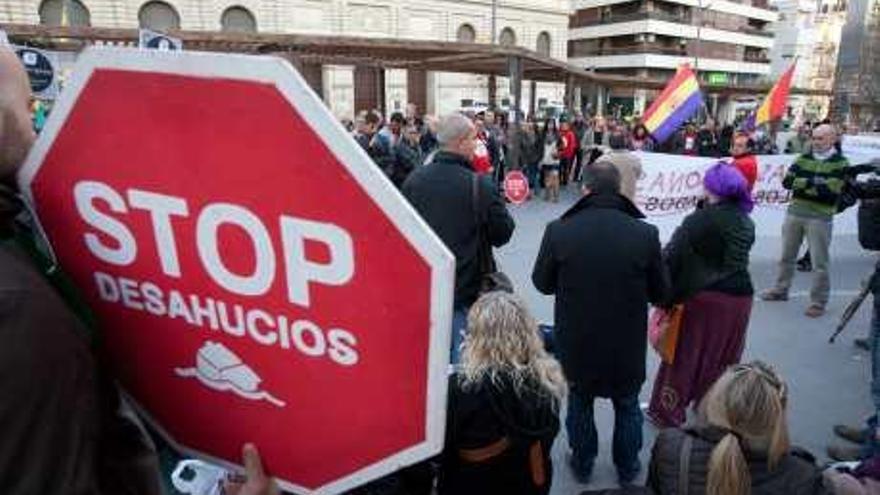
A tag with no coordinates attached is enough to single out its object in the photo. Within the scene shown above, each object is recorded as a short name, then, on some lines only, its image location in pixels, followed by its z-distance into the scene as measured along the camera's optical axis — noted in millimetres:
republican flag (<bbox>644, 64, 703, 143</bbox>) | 8820
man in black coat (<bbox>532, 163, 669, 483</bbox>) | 3193
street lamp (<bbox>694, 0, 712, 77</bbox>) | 61750
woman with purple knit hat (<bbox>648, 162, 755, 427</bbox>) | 3684
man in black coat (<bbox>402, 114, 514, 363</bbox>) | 3670
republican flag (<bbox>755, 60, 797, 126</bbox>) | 11148
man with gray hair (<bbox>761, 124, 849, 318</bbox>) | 6098
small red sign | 10609
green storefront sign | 64000
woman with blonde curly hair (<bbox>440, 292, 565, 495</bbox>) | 2420
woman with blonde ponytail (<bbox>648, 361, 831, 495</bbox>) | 1996
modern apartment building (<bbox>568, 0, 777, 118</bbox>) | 63656
